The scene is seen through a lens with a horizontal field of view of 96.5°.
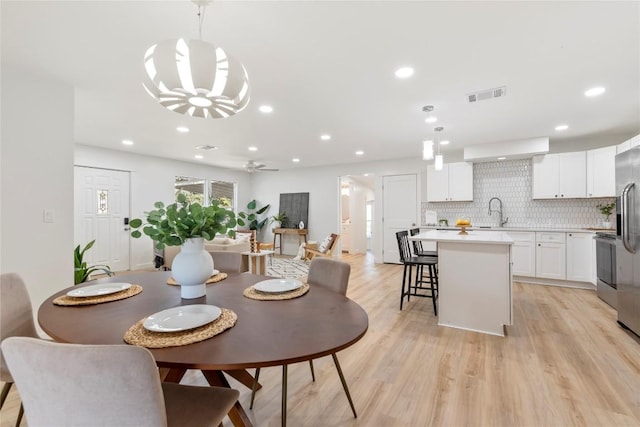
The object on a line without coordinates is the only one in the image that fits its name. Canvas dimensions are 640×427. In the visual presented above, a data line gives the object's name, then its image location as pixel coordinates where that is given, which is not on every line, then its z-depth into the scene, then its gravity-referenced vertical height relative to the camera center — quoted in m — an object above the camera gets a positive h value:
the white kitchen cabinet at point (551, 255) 4.51 -0.68
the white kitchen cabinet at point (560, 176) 4.61 +0.62
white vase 1.48 -0.28
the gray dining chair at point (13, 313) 1.41 -0.52
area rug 5.48 -1.17
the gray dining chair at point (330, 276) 1.77 -0.41
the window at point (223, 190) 7.95 +0.68
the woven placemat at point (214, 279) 1.82 -0.43
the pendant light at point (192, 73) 1.28 +0.65
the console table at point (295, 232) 7.81 -0.50
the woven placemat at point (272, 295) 1.47 -0.43
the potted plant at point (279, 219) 8.12 -0.15
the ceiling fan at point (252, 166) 6.33 +1.07
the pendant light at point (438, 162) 3.82 +0.69
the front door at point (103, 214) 5.34 +0.00
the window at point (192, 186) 7.27 +0.72
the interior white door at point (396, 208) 6.53 +0.13
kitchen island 2.77 -0.70
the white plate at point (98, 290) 1.48 -0.41
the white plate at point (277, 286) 1.56 -0.41
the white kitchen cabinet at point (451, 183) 5.57 +0.61
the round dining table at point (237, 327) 0.89 -0.44
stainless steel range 3.50 -0.71
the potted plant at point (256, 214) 8.53 -0.01
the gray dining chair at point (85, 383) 0.71 -0.44
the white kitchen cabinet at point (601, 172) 4.31 +0.63
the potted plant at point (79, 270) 3.35 -0.66
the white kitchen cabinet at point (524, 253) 4.71 -0.67
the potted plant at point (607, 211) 4.54 +0.03
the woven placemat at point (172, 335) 0.96 -0.43
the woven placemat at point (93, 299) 1.39 -0.43
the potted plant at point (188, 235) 1.47 -0.11
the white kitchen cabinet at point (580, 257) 4.29 -0.67
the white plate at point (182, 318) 1.06 -0.42
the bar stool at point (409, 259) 3.35 -0.58
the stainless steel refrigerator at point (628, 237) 2.64 -0.23
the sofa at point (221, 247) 4.85 -0.58
